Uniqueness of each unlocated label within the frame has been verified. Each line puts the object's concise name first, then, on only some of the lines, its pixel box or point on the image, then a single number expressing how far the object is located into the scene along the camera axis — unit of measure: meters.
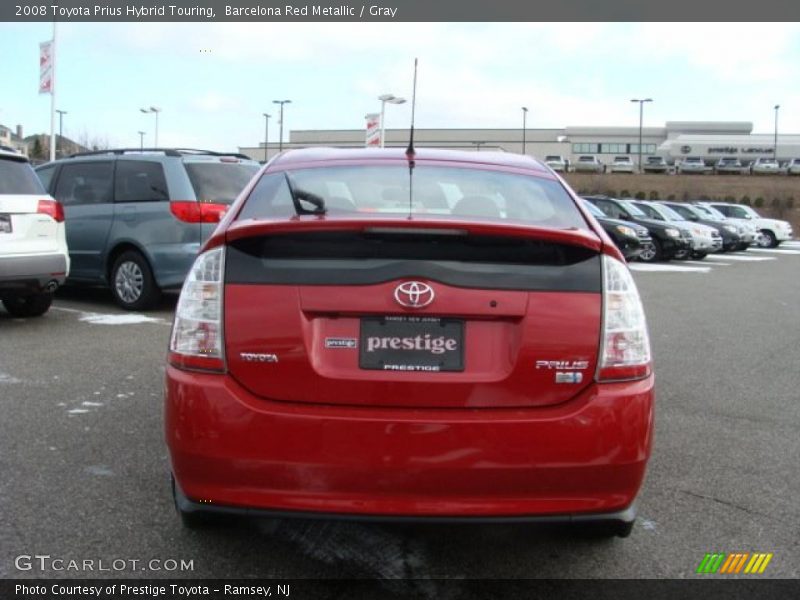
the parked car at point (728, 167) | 74.82
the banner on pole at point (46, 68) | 20.16
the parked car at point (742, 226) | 26.52
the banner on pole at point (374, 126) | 25.53
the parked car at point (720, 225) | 25.36
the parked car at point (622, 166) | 79.31
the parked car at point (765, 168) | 73.88
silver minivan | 8.56
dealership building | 97.62
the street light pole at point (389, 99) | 26.67
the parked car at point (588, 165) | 77.62
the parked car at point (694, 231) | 21.17
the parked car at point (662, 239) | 20.47
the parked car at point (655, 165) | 79.25
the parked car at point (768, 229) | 29.81
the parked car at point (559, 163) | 77.75
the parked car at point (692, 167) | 76.12
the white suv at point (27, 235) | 7.32
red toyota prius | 2.62
